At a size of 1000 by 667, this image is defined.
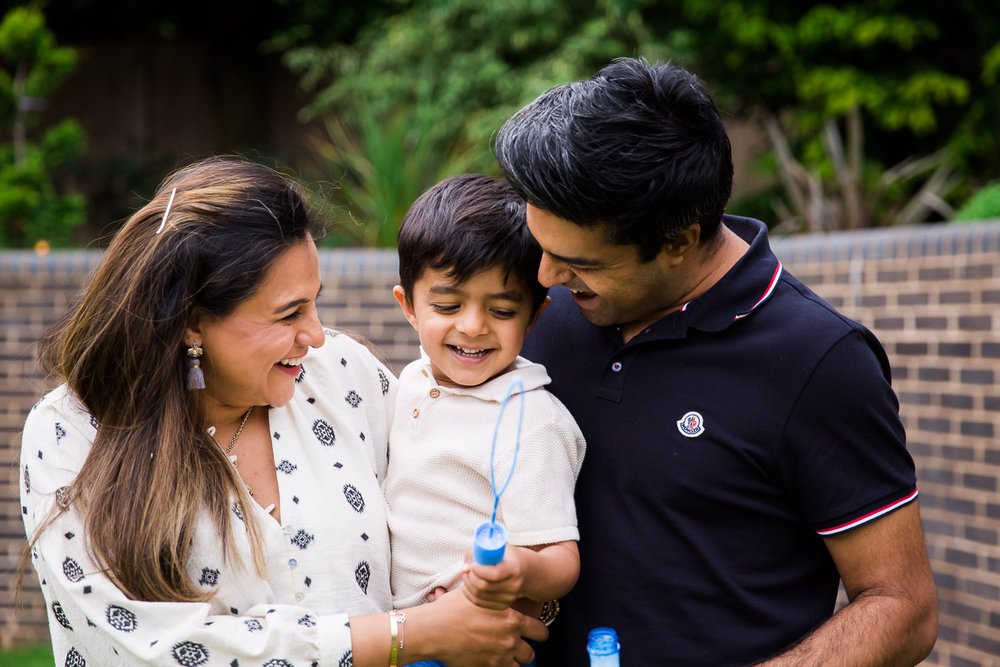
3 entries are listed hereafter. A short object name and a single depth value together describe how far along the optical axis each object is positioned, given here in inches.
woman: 90.0
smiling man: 94.4
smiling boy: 99.1
